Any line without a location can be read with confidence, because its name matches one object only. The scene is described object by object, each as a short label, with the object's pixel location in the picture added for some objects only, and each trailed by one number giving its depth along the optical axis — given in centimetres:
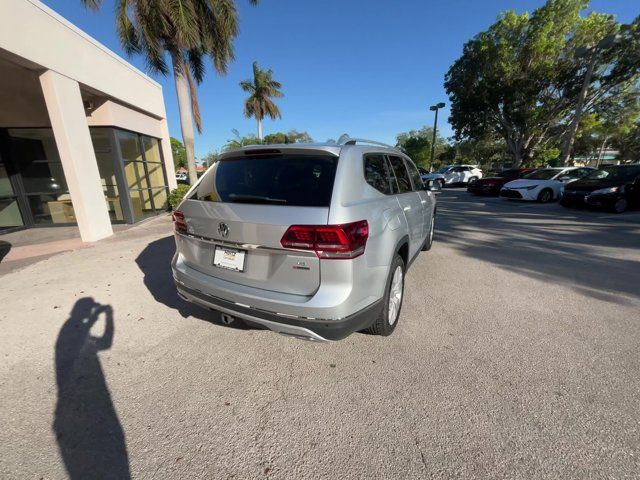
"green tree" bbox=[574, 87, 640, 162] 2106
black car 904
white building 589
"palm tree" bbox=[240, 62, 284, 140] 3070
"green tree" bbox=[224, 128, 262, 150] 3817
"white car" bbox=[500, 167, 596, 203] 1202
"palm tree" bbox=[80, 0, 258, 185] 918
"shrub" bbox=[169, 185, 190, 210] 1062
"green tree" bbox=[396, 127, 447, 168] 3899
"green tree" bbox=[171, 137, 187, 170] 4519
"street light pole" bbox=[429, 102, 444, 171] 2717
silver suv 196
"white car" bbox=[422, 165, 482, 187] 2253
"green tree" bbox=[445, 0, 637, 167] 1952
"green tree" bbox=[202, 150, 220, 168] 7290
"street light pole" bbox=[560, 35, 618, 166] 1188
